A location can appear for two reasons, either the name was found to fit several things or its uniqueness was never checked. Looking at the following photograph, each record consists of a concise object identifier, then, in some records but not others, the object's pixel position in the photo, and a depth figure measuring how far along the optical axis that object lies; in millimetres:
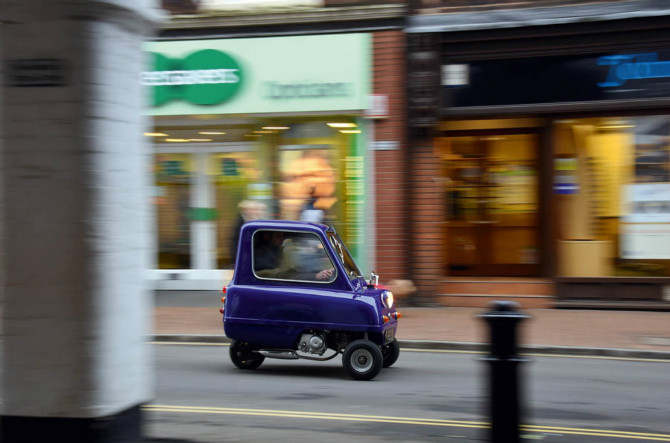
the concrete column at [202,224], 15805
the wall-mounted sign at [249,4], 14758
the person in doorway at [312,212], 14750
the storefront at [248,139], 14578
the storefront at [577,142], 13508
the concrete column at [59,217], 3488
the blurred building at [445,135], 13617
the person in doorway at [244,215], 12914
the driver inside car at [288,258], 8289
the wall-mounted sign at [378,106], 14352
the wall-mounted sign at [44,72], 3502
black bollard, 3760
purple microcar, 8109
